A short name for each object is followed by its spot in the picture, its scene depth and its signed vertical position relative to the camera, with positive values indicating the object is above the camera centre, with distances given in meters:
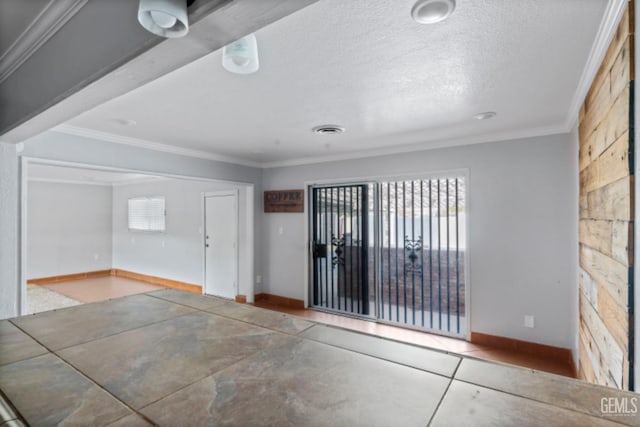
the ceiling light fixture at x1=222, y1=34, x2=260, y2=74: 1.36 +0.72
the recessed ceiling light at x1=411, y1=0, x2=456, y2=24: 1.32 +0.90
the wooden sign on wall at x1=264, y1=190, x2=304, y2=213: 4.82 +0.25
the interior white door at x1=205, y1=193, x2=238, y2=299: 5.33 -0.49
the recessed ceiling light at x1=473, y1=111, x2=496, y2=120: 2.70 +0.89
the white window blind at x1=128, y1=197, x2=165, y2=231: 6.63 +0.07
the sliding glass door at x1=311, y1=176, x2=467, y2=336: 3.86 -0.42
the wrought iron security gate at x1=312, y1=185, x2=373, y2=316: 4.39 -0.47
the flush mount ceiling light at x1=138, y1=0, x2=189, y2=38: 0.75 +0.50
